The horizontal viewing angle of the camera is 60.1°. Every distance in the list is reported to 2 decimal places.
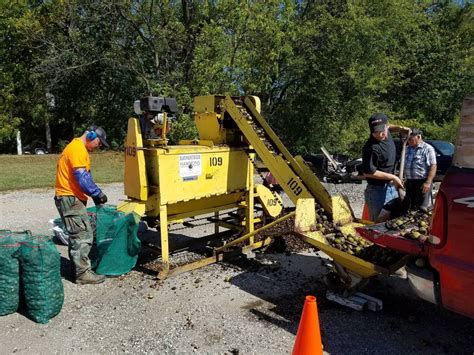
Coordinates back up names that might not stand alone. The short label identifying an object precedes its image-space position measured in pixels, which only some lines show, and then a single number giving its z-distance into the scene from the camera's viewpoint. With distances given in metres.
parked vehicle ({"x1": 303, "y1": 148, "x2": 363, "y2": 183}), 14.52
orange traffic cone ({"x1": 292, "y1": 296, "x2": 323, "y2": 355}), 2.99
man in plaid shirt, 5.82
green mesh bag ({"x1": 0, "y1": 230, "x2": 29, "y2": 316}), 4.14
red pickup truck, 3.02
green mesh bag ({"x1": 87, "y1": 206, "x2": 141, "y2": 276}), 5.32
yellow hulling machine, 5.17
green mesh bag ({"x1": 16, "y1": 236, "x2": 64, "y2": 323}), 4.16
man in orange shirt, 4.94
